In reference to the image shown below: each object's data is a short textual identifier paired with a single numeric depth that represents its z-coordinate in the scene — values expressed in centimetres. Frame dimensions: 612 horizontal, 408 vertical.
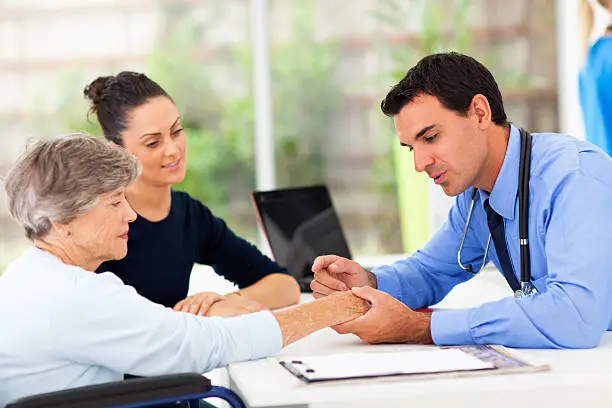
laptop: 404
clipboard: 305
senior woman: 308
